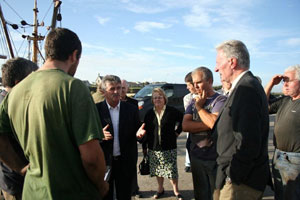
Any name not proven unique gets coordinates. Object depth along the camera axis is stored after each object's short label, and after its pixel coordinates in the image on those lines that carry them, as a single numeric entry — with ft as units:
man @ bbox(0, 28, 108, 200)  4.27
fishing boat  42.58
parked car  32.74
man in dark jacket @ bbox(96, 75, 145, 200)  9.53
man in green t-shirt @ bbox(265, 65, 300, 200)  8.41
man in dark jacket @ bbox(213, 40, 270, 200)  5.41
